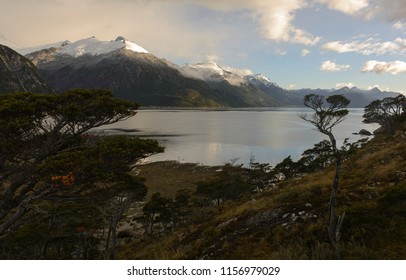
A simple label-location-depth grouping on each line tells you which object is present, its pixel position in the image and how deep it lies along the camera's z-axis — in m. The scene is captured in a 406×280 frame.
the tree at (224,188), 39.62
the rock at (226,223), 14.36
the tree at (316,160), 47.25
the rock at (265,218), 12.33
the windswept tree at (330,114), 9.05
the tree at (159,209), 32.06
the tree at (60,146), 14.34
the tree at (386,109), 65.62
